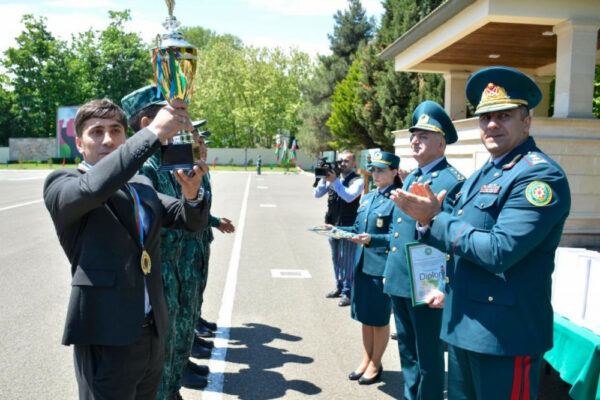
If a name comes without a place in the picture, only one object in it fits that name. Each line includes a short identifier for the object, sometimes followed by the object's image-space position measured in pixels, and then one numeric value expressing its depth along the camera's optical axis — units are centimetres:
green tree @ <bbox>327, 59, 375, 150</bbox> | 2896
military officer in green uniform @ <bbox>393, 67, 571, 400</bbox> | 222
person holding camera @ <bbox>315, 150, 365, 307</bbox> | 689
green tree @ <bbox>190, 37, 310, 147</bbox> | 5978
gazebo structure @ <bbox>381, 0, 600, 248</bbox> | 833
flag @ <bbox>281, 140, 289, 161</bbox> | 4983
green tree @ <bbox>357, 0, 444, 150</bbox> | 2039
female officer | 438
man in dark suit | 210
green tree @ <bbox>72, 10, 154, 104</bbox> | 6009
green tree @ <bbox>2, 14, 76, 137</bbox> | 5728
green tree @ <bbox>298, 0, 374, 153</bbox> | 4128
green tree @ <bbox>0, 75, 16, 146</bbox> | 5712
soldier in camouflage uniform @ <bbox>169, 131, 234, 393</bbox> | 376
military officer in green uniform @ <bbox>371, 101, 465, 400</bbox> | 345
